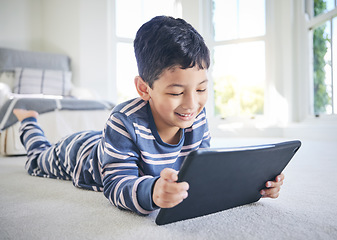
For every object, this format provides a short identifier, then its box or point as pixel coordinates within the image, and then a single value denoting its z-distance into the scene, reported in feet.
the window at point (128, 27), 13.83
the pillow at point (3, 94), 7.99
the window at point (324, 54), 9.47
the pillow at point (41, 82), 11.19
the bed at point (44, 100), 6.89
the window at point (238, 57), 12.40
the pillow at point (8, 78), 11.36
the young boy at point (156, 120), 2.41
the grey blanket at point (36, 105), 6.88
